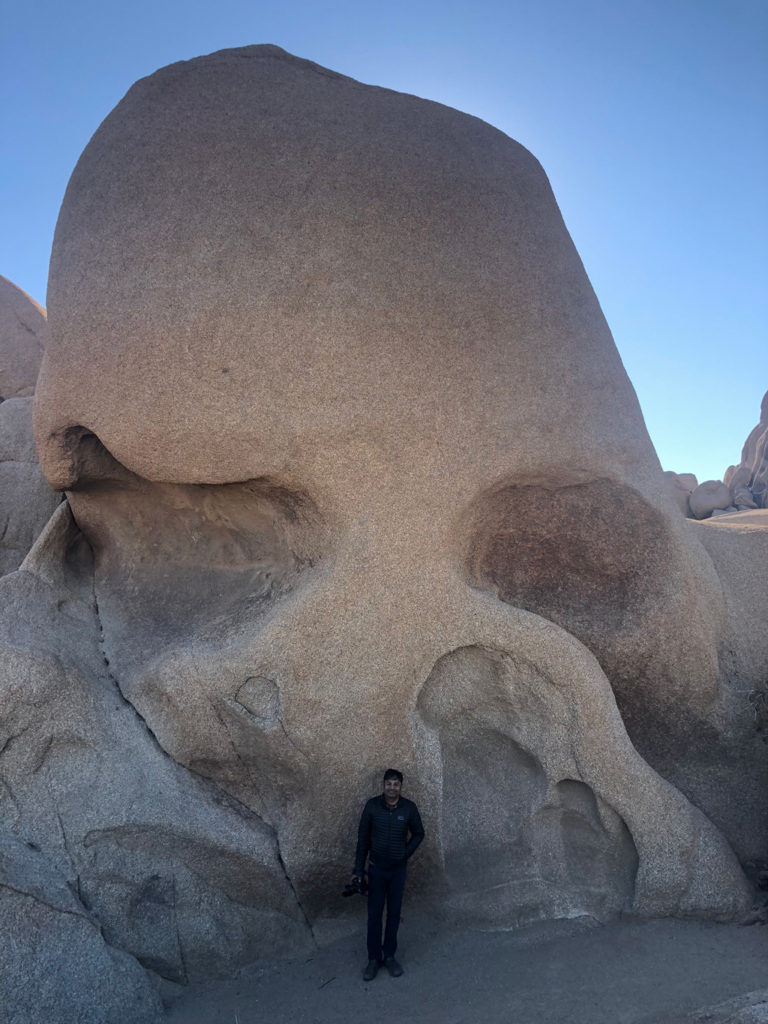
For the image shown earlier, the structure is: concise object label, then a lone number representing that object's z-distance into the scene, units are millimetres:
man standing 4008
